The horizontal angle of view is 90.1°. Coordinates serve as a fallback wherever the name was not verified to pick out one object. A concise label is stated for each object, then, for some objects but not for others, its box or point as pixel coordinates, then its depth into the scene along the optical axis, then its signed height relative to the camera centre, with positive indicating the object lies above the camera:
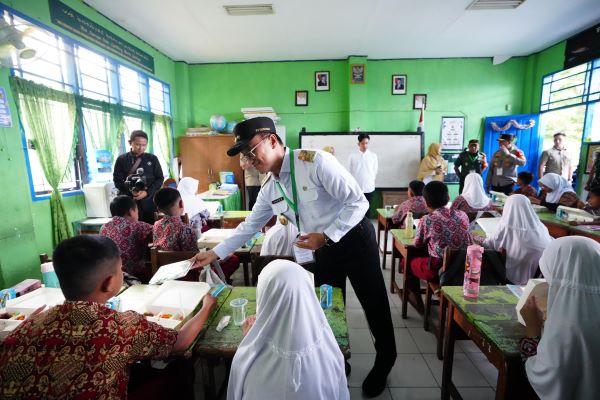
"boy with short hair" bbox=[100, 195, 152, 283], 2.22 -0.57
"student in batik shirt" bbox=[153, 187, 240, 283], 2.24 -0.53
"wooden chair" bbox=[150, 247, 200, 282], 1.91 -0.63
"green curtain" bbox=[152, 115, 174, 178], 5.55 +0.41
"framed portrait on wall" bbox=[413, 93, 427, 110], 6.49 +1.21
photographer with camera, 3.56 -0.20
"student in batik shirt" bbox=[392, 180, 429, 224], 3.37 -0.55
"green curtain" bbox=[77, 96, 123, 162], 3.82 +0.48
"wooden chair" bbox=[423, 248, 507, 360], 2.04 -0.77
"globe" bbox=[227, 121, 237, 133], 6.46 +0.70
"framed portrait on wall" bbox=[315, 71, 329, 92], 6.46 +1.63
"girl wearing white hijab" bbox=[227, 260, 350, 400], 0.92 -0.61
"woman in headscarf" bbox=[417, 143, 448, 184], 6.13 -0.18
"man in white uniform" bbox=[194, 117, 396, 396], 1.60 -0.35
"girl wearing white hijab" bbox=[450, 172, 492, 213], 3.82 -0.56
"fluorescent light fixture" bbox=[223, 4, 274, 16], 4.02 +2.01
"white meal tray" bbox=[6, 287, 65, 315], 1.36 -0.68
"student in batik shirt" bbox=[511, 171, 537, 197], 4.16 -0.39
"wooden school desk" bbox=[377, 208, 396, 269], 3.70 -0.81
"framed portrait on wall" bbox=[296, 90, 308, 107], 6.54 +1.28
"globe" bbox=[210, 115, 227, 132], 6.34 +0.74
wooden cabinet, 6.23 -0.03
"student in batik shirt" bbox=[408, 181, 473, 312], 2.30 -0.58
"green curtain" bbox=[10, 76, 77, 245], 2.99 +0.32
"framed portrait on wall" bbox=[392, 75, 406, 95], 6.46 +1.57
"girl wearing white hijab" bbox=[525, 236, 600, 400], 1.03 -0.63
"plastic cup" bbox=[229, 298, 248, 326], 1.31 -0.67
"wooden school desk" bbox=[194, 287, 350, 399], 1.15 -0.72
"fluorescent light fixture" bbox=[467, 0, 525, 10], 4.01 +2.04
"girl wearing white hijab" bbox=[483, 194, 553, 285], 2.17 -0.60
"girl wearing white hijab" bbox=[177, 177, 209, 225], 3.24 -0.51
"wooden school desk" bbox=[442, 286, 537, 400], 1.16 -0.74
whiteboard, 6.45 +0.22
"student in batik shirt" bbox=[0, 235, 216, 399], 0.81 -0.52
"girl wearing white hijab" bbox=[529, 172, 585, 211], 3.76 -0.51
